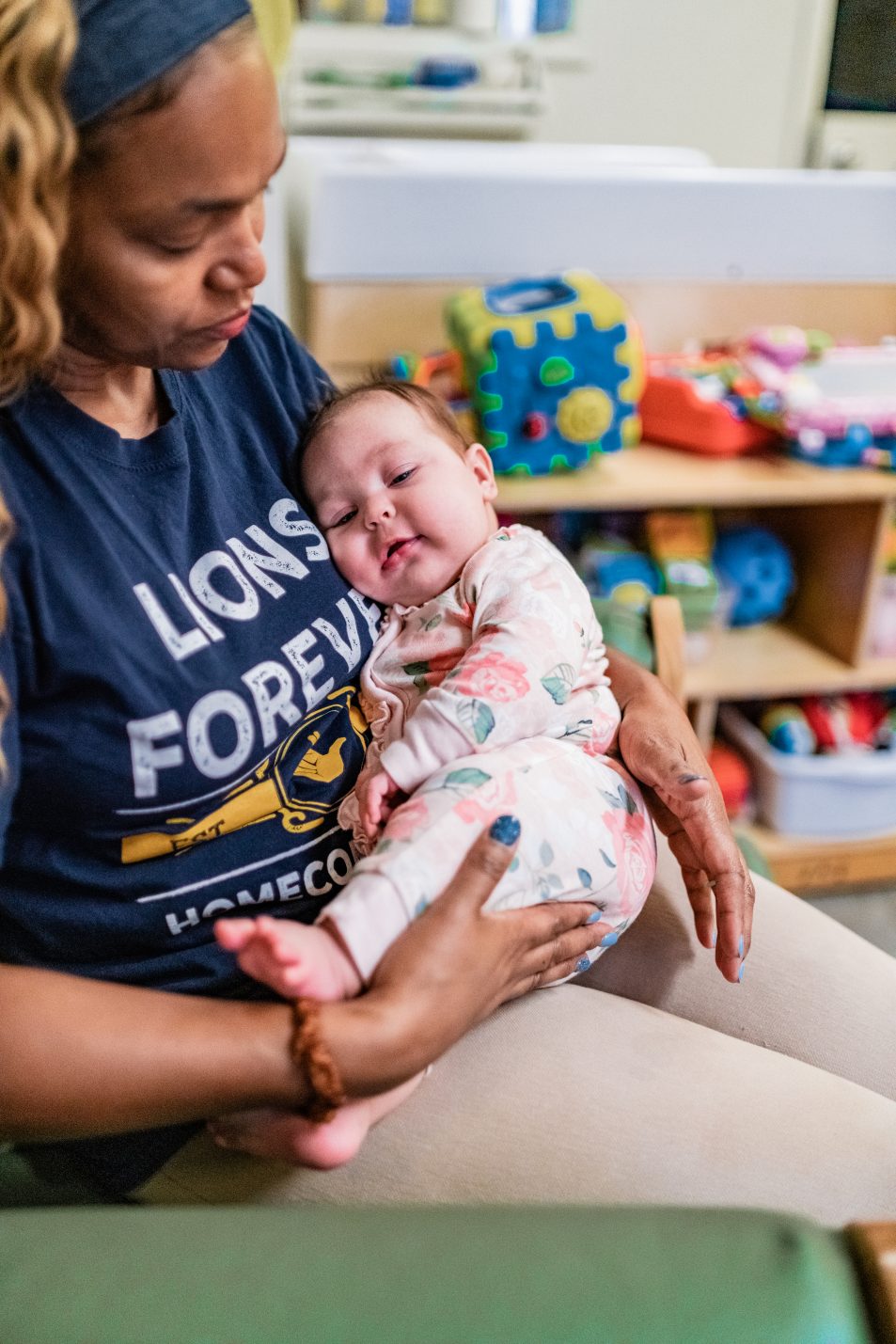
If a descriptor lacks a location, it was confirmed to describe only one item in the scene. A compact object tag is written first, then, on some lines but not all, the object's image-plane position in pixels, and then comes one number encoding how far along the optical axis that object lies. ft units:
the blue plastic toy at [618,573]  6.19
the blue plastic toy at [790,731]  6.63
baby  2.41
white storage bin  6.53
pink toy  6.03
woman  2.19
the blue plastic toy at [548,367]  5.46
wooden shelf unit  5.81
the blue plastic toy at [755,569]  6.68
